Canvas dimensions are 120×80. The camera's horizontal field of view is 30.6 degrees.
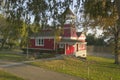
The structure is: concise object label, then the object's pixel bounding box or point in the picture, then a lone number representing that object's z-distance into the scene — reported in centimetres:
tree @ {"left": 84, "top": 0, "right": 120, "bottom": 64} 827
